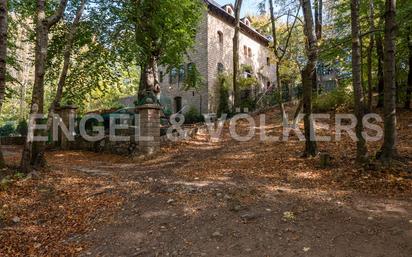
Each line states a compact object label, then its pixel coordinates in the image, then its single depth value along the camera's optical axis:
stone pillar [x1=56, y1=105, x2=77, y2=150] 15.15
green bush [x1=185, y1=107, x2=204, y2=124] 22.36
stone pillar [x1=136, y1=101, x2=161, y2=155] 12.15
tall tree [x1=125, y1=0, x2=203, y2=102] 12.19
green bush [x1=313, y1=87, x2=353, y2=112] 18.02
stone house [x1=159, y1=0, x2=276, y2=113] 24.44
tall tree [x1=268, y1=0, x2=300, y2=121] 15.11
